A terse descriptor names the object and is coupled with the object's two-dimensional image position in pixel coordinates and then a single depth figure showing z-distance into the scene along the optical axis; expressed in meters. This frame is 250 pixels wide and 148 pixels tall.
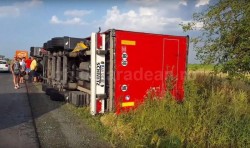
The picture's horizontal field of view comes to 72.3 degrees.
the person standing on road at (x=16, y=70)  8.89
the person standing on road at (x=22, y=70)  11.03
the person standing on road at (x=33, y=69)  10.79
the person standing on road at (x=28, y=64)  12.03
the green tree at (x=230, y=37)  4.05
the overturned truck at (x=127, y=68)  4.57
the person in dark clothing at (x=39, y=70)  11.02
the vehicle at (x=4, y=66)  17.26
